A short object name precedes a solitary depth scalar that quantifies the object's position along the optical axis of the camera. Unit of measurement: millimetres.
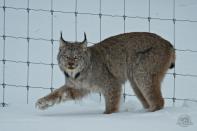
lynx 18078
